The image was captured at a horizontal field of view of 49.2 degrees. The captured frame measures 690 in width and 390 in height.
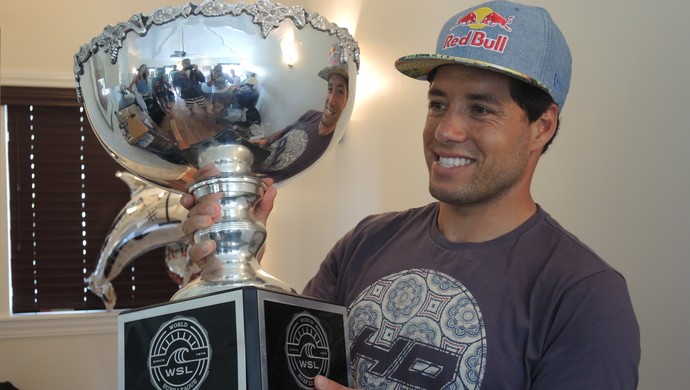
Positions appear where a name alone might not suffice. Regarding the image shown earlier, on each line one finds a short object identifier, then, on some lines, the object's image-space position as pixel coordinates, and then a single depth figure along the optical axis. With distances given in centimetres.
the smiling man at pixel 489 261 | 82
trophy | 74
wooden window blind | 348
